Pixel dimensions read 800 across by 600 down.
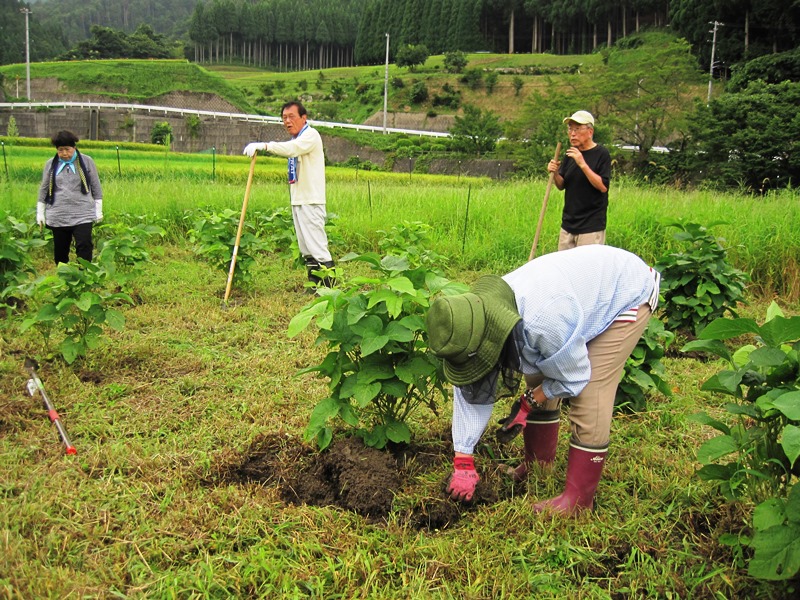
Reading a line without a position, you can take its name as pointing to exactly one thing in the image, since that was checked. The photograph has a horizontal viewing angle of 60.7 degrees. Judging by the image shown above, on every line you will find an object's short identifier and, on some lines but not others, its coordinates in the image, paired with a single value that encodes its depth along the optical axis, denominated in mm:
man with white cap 5277
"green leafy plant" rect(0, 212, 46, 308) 4426
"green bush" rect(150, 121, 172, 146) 39491
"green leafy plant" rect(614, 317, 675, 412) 3426
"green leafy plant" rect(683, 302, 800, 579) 1844
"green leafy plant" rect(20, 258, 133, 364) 3822
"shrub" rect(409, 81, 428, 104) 54125
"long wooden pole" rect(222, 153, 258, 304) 5746
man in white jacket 5973
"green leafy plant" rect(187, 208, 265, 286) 6047
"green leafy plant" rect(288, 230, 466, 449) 2541
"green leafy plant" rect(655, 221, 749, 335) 4730
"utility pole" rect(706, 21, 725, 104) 33812
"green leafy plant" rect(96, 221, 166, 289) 4289
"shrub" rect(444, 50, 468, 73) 59438
